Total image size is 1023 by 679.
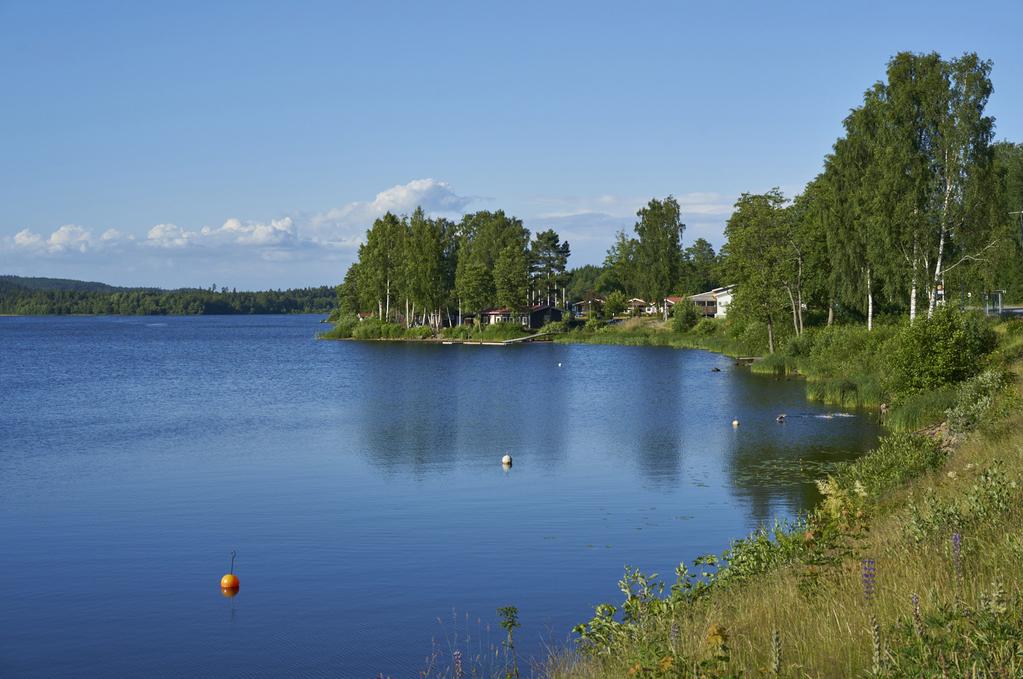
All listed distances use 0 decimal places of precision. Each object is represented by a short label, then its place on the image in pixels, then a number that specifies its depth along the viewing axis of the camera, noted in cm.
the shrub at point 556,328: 12588
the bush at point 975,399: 2492
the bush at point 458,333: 12356
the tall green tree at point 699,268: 14725
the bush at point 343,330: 13888
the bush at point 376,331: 12775
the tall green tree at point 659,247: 12325
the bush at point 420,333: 12400
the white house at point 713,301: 12373
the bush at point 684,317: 11050
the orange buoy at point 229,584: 1836
